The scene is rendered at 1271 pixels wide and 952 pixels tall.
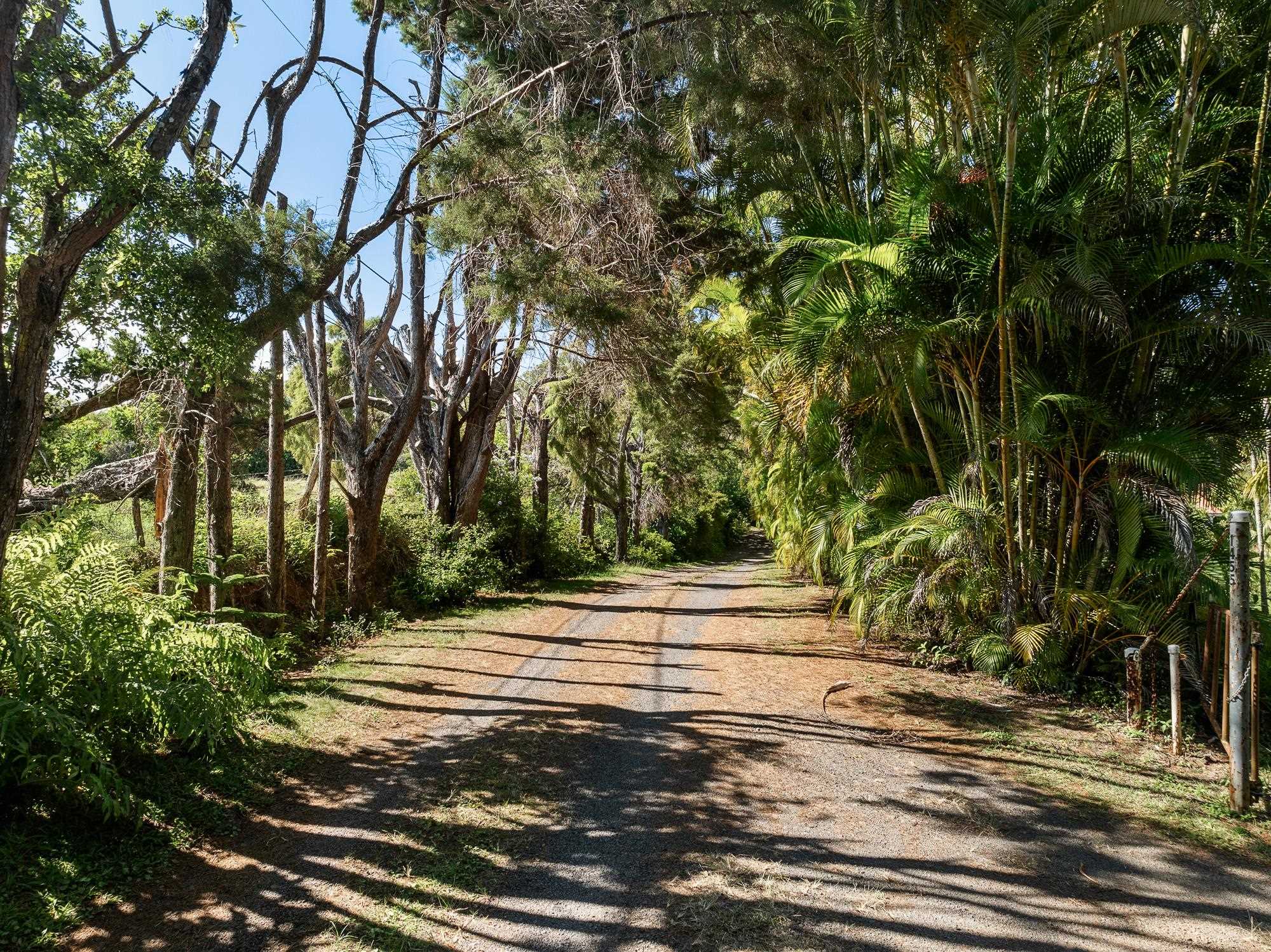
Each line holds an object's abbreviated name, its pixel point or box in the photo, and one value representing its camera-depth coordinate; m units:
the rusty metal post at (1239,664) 4.95
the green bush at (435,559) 13.88
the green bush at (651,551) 28.77
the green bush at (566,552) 19.58
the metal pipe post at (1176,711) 6.09
